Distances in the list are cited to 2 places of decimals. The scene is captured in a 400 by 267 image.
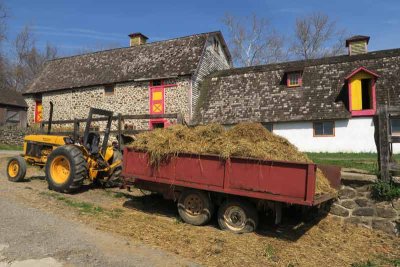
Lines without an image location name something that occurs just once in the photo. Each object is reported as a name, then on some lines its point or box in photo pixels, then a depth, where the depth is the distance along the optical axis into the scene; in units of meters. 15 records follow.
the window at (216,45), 26.03
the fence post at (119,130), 10.98
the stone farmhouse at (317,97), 18.25
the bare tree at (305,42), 39.72
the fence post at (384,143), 7.19
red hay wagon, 5.91
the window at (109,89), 24.94
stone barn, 22.91
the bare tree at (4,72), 45.04
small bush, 6.99
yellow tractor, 8.69
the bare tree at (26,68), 51.69
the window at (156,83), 23.30
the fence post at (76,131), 9.86
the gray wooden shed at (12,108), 33.19
